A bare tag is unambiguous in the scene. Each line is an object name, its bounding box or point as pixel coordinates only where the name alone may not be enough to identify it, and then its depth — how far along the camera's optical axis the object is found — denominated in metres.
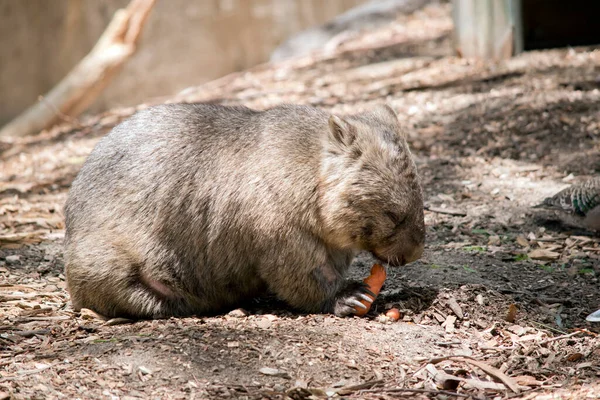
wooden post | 17.20
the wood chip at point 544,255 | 9.88
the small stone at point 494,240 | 10.36
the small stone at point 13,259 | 10.26
